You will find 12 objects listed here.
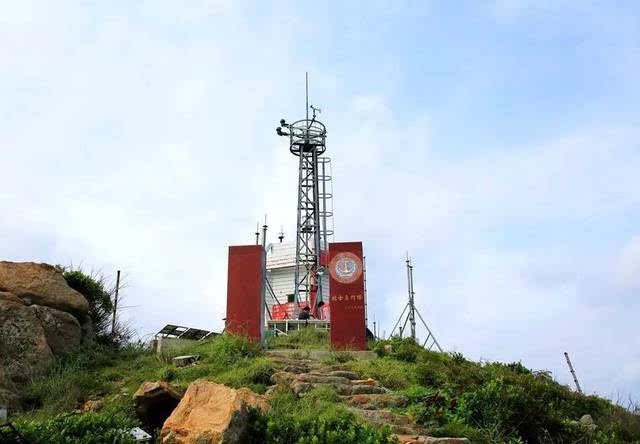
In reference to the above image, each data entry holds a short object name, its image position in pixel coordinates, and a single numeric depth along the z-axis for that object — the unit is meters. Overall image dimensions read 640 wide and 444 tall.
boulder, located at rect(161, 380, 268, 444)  6.46
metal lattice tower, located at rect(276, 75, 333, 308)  25.95
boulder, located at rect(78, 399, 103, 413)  8.89
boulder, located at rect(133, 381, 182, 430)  7.84
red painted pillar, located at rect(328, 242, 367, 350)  13.63
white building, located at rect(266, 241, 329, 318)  27.30
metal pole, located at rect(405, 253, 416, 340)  21.48
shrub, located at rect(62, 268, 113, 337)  12.84
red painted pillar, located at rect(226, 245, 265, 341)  13.22
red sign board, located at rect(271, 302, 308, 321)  24.81
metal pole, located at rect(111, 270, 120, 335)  13.11
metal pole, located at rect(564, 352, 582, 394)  16.74
